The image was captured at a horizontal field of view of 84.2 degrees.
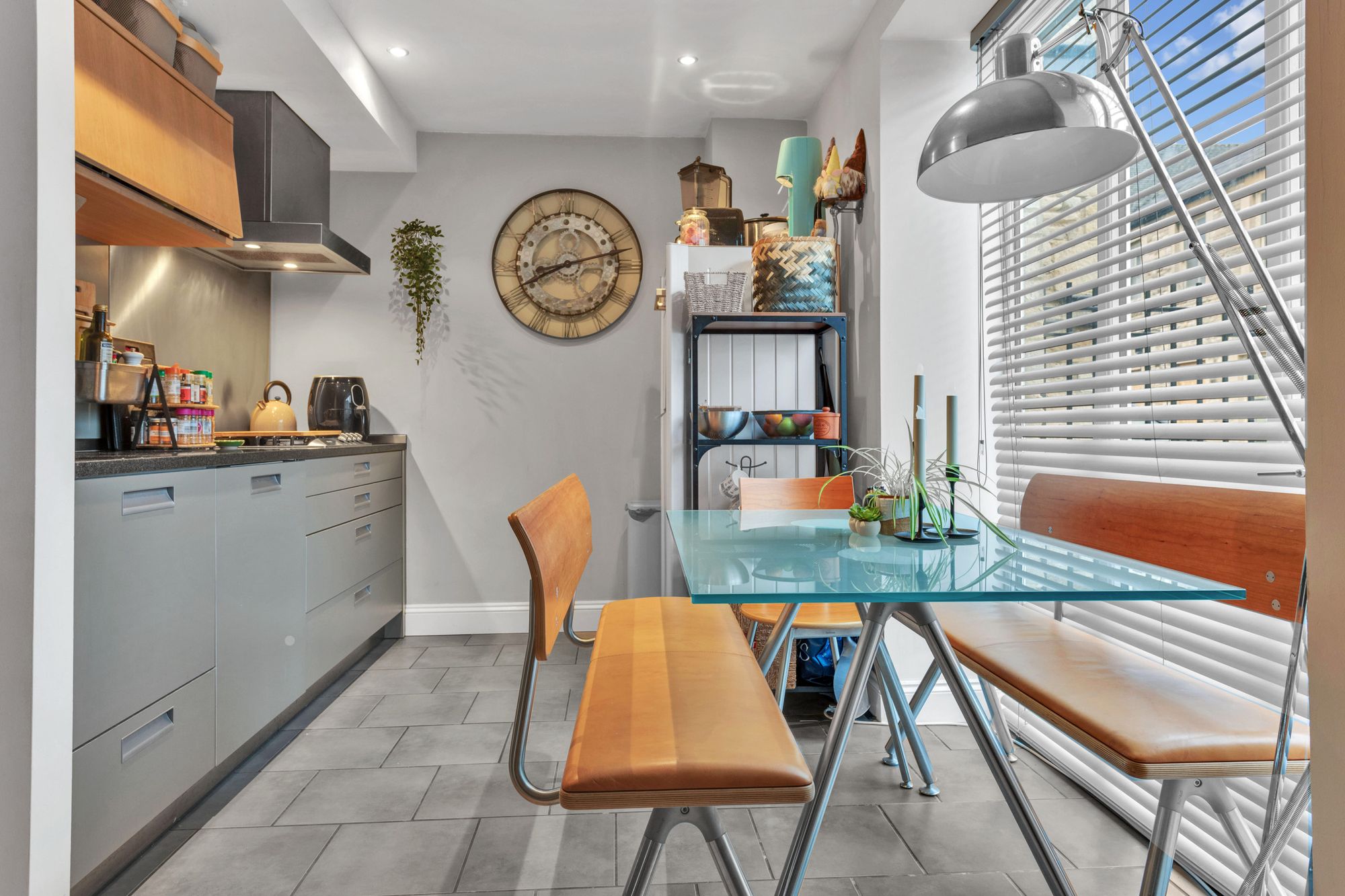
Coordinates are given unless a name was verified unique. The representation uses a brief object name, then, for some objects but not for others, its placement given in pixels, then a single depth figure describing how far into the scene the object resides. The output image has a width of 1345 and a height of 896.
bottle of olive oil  2.10
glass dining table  1.01
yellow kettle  3.27
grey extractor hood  2.89
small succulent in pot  1.57
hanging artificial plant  3.68
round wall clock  3.79
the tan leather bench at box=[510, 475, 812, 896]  1.01
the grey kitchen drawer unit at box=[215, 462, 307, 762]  1.99
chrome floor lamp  0.92
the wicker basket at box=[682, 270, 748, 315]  2.67
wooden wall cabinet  1.82
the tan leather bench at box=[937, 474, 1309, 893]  1.09
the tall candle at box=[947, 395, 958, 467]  1.53
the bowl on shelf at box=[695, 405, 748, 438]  2.70
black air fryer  3.46
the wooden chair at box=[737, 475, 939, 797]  1.87
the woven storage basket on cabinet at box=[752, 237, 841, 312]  2.69
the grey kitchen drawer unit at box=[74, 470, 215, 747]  1.44
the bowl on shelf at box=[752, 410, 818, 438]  2.72
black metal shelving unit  2.70
